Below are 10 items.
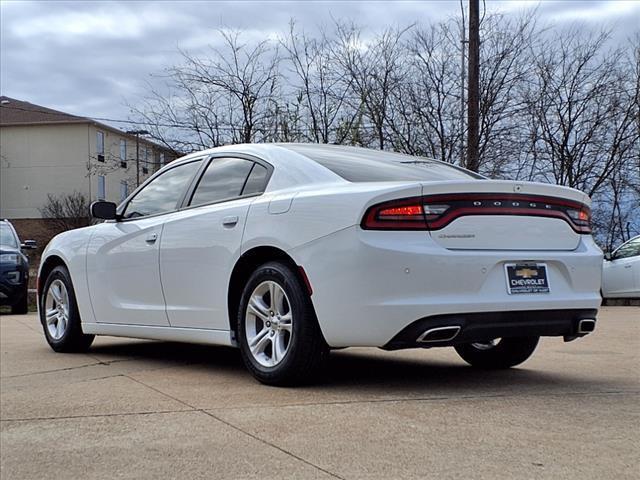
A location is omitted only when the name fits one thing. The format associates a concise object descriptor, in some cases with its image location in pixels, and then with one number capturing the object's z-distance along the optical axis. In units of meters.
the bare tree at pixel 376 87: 18.41
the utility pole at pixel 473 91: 15.59
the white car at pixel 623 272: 14.28
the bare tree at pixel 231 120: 19.31
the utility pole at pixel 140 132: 19.70
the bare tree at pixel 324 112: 19.03
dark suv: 13.31
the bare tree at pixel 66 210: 43.41
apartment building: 48.28
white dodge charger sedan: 4.21
